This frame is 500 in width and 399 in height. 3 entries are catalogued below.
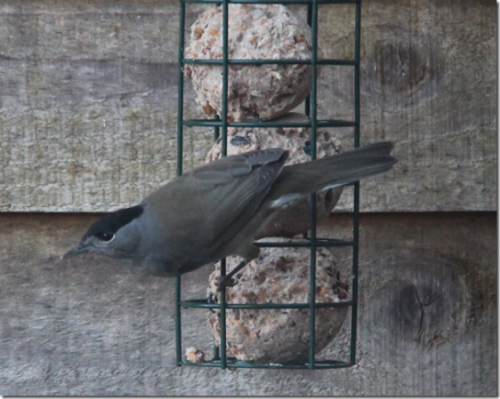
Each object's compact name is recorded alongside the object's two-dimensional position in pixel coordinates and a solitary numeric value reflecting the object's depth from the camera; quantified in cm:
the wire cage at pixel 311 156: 409
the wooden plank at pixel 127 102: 502
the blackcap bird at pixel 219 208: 414
